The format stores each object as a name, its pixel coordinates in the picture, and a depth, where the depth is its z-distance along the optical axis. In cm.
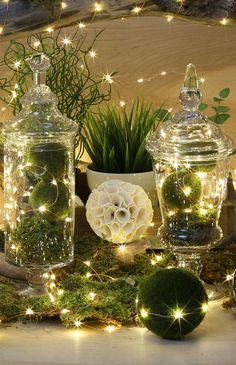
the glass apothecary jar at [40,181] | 157
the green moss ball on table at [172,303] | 144
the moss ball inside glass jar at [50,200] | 158
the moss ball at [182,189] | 157
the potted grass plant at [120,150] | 180
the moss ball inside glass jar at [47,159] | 156
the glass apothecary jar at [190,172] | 157
